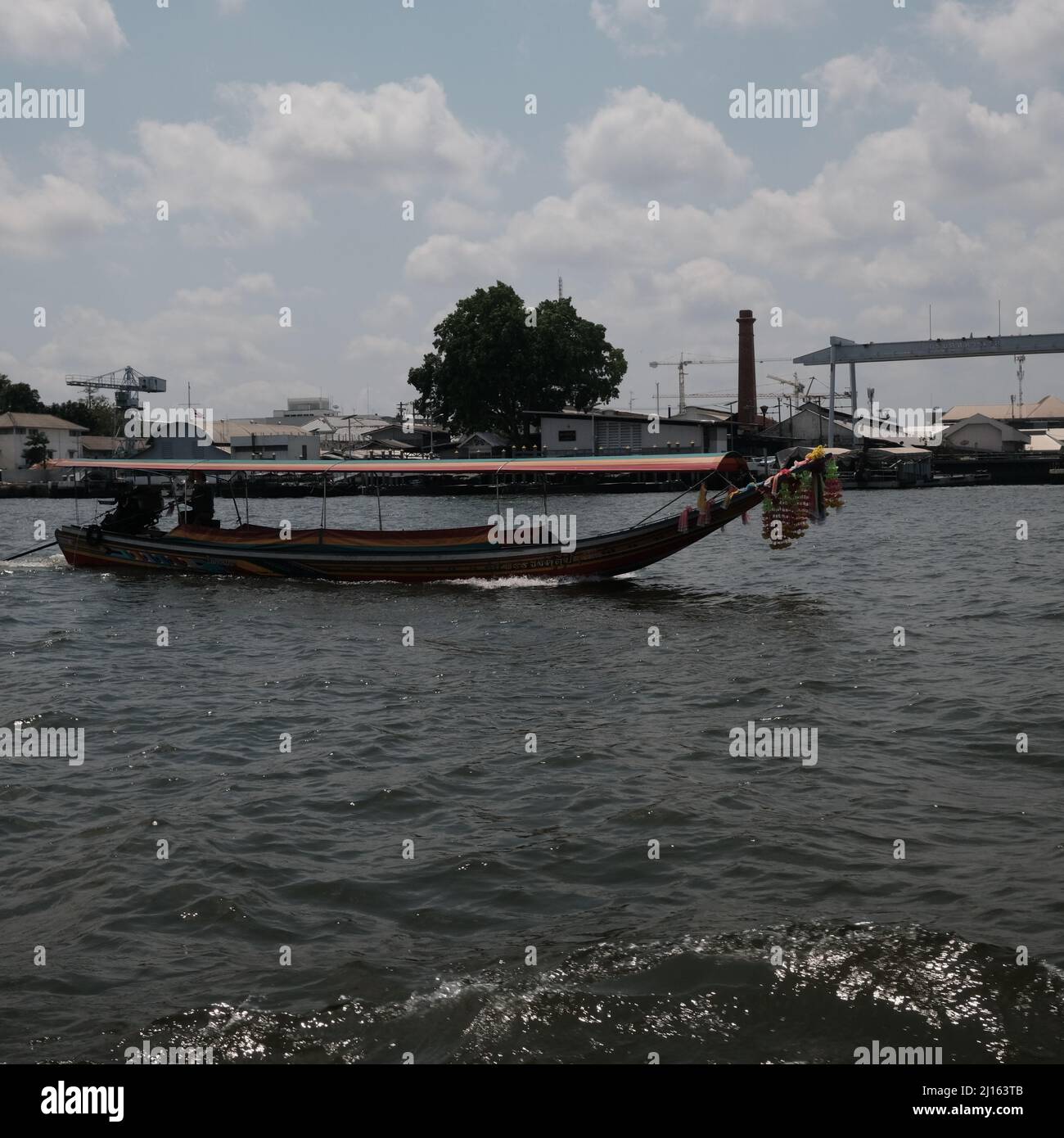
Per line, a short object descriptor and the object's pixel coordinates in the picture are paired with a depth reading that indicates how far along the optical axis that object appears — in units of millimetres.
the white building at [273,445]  86312
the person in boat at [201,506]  26750
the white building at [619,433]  74500
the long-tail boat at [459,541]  21391
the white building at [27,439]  85312
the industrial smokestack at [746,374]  84438
